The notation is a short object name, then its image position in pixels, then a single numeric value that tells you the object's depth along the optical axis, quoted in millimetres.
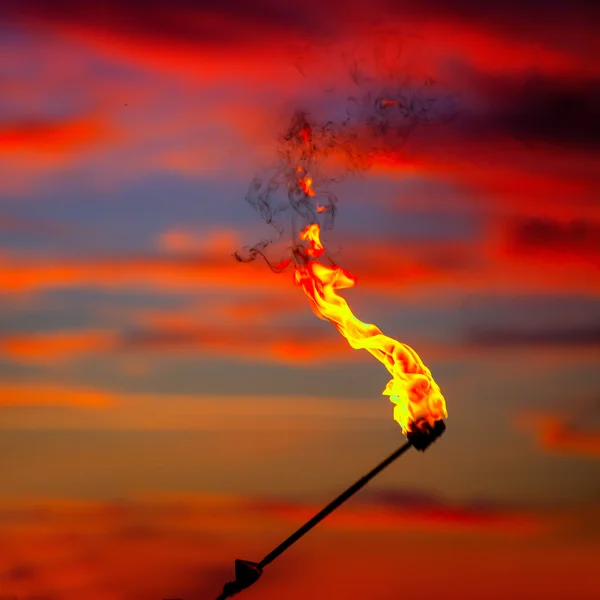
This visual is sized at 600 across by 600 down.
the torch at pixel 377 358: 21953
